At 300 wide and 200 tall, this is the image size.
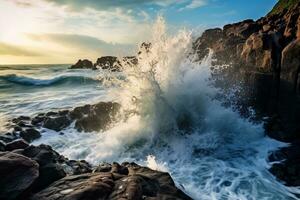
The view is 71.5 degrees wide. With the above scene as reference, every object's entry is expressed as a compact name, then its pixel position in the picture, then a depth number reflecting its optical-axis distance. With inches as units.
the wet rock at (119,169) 155.1
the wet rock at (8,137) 274.4
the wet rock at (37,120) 321.5
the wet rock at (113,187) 123.8
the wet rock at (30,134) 286.1
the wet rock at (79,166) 174.3
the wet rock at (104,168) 159.9
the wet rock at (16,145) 188.8
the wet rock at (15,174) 129.1
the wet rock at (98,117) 302.8
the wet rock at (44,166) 141.4
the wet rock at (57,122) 309.2
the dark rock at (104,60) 1257.2
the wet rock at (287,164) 196.9
